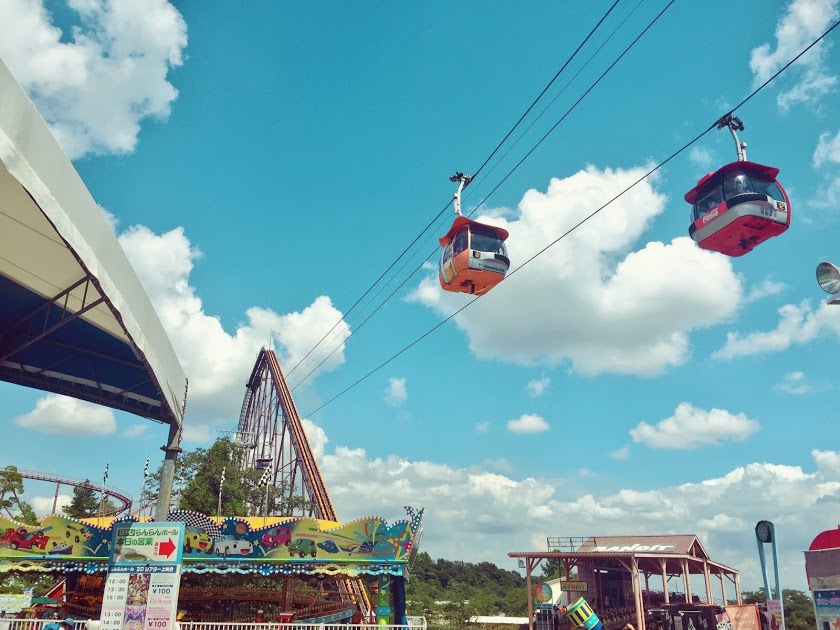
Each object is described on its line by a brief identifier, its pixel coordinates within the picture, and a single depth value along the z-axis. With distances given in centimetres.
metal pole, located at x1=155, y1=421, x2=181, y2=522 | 1427
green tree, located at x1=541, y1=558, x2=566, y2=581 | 6781
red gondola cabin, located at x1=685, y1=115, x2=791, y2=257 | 1459
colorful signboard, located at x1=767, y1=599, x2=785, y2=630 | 1247
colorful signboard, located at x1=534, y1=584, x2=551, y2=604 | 2709
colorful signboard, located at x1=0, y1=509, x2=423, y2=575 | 1955
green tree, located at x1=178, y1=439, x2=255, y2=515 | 3753
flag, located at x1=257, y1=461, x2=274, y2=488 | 3669
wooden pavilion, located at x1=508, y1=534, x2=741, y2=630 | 2730
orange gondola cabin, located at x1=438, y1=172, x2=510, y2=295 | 1634
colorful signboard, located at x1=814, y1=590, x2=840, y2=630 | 842
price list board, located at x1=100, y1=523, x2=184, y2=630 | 1167
